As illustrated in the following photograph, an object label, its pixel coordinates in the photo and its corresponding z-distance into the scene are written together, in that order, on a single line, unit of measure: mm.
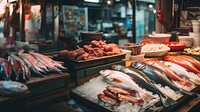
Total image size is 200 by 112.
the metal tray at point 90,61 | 3473
